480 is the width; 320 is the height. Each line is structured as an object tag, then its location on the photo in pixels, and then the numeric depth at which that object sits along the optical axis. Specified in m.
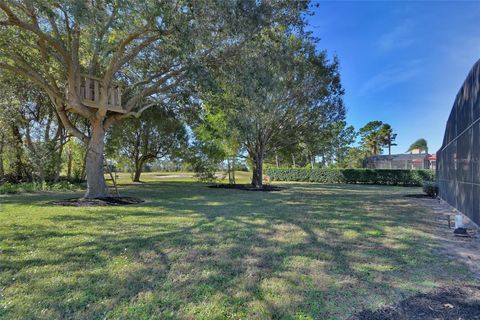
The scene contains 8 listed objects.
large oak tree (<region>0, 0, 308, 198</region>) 6.38
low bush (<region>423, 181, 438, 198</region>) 12.51
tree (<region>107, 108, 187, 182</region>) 17.91
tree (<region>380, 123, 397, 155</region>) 42.81
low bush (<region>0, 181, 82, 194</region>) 12.48
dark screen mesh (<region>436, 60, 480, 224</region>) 5.66
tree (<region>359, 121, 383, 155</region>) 42.09
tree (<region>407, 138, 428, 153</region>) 70.25
